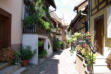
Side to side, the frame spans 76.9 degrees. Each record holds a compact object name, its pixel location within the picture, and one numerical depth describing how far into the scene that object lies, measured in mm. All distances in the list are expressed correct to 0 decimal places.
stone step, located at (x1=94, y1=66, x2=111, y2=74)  2536
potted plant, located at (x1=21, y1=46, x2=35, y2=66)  4266
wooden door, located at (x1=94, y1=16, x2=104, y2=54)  3826
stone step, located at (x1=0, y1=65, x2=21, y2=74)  2720
